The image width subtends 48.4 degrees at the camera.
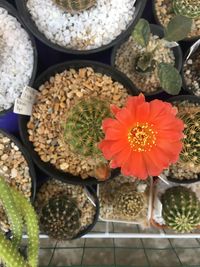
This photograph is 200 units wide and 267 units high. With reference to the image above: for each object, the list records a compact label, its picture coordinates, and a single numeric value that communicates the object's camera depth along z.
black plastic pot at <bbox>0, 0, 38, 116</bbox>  0.18
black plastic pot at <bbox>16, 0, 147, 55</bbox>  0.18
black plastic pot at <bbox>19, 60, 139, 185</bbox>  0.18
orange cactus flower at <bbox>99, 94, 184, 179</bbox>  0.13
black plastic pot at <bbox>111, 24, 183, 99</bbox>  0.20
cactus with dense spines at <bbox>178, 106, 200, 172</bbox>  0.16
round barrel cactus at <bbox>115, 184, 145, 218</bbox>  0.20
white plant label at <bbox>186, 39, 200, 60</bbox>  0.20
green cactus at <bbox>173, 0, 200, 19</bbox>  0.18
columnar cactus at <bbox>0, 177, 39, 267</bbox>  0.15
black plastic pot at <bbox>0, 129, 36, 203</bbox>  0.19
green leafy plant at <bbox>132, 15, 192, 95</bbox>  0.16
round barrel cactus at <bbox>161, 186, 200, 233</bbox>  0.19
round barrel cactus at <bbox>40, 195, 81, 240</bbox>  0.19
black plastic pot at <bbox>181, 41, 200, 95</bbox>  0.20
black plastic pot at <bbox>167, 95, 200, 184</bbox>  0.19
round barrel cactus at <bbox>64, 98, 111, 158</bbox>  0.15
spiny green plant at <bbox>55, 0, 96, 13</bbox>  0.17
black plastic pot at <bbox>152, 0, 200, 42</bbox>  0.20
